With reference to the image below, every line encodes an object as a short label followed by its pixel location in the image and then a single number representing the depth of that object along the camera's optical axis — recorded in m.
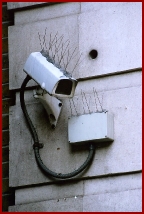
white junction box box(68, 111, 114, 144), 6.85
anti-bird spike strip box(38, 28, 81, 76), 7.22
